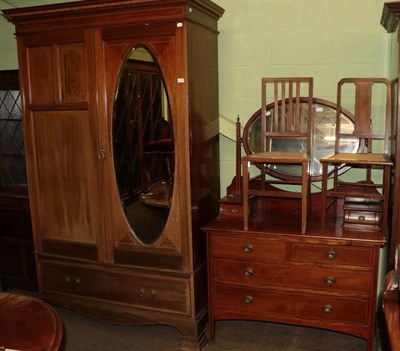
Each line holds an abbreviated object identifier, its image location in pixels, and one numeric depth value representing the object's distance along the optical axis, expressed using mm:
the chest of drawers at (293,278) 2549
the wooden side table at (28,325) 1416
